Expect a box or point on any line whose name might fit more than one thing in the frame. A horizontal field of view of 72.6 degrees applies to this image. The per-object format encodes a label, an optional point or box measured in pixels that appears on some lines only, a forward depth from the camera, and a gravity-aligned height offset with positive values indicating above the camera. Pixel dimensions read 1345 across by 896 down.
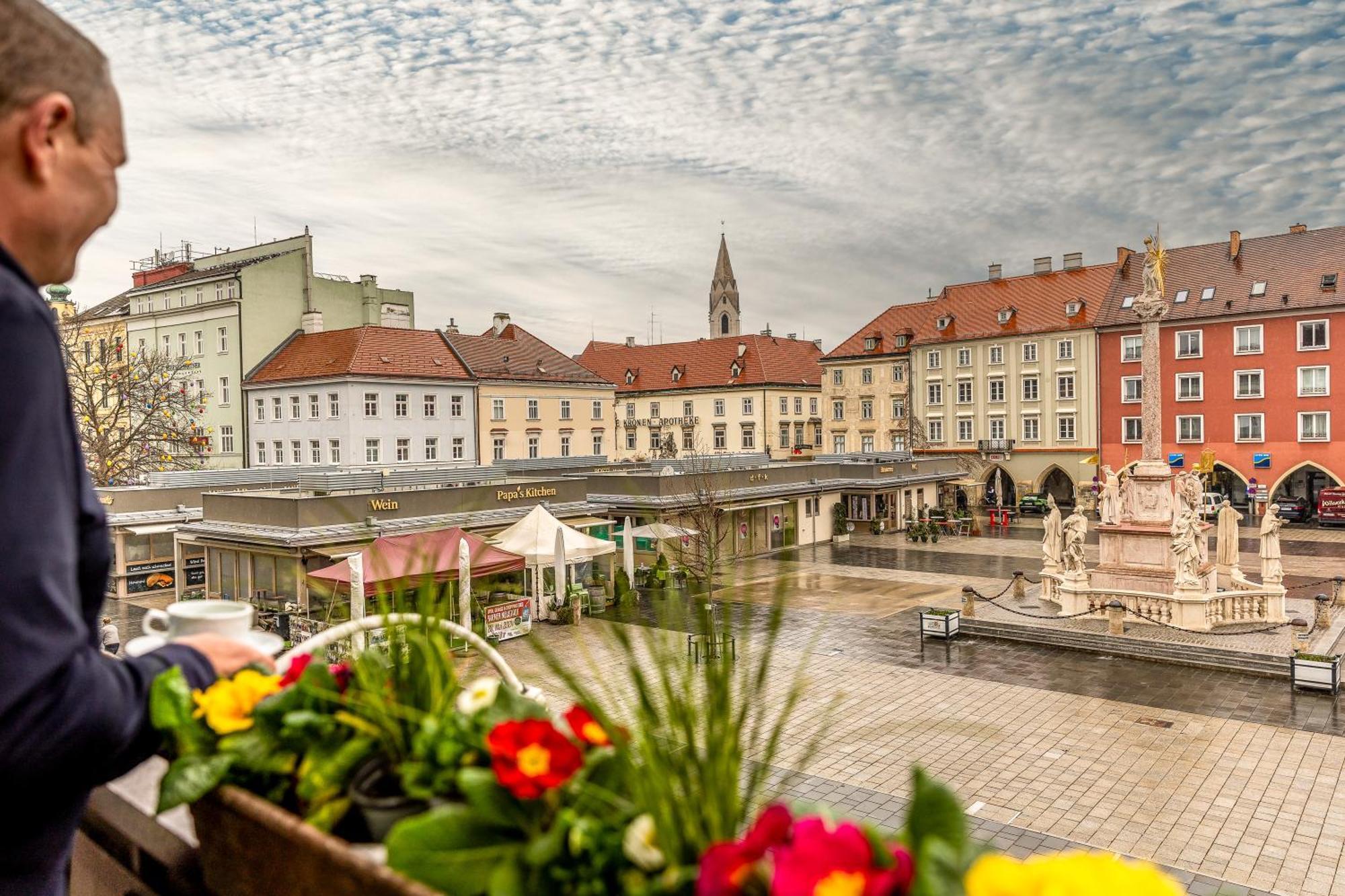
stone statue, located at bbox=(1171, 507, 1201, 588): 20.55 -2.39
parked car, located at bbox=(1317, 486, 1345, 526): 39.62 -2.88
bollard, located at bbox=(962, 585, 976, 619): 21.61 -3.70
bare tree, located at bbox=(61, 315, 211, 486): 28.30 +1.75
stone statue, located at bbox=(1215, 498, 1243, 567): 24.33 -2.53
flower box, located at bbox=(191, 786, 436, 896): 1.47 -0.71
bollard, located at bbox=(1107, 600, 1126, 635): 19.70 -3.76
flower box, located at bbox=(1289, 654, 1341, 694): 15.48 -3.95
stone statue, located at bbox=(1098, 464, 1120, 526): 22.70 -1.46
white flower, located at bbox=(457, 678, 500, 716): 1.82 -0.49
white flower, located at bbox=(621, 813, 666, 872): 1.35 -0.58
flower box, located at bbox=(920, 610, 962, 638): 20.11 -3.89
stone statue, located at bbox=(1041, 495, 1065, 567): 23.62 -2.42
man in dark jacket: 1.33 -0.06
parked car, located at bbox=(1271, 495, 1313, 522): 42.09 -3.17
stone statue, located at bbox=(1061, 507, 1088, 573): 22.08 -2.36
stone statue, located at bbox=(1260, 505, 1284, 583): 21.70 -2.64
